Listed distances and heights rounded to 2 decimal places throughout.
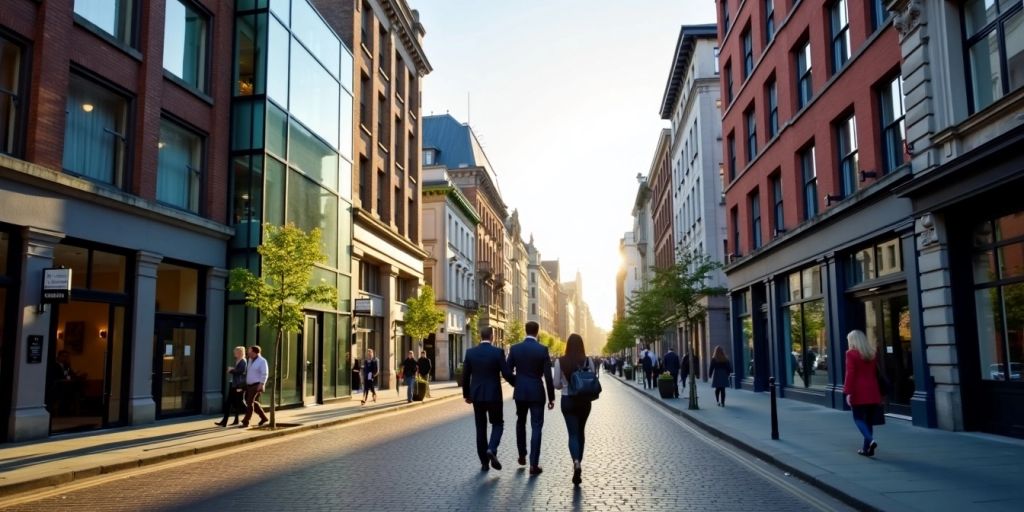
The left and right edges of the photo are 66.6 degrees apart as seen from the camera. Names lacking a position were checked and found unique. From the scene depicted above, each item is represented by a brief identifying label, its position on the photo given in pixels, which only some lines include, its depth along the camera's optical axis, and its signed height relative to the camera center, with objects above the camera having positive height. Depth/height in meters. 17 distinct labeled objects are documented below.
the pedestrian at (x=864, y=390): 10.65 -0.56
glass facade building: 21.39 +5.87
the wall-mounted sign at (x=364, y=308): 27.47 +1.64
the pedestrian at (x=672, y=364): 27.68 -0.45
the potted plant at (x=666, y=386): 26.37 -1.15
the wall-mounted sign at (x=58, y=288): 13.76 +1.23
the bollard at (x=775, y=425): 12.87 -1.22
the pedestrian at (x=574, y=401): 9.32 -0.58
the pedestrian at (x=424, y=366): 27.77 -0.42
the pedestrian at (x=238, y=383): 16.69 -0.57
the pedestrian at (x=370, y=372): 25.38 -0.56
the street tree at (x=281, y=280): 17.31 +1.69
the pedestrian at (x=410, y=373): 26.07 -0.62
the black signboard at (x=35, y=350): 13.67 +0.14
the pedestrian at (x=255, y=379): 16.34 -0.48
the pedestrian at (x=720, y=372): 21.25 -0.57
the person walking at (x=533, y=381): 9.87 -0.35
